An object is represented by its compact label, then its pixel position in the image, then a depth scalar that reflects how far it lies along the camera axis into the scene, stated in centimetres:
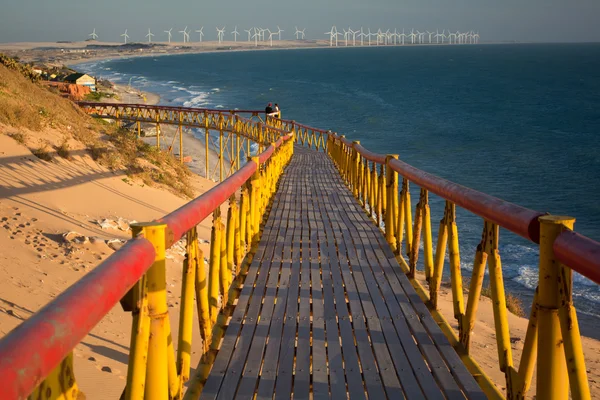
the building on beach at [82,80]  6178
